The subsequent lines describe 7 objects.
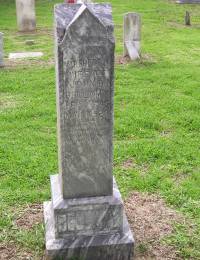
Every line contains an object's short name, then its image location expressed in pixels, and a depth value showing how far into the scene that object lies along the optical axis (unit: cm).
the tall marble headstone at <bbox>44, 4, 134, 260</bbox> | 335
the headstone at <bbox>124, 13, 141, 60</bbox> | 1060
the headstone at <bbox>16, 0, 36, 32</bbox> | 1430
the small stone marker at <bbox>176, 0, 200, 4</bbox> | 2169
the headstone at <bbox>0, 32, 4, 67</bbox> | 1006
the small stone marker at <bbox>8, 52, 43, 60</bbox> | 1111
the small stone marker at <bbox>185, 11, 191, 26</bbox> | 1603
